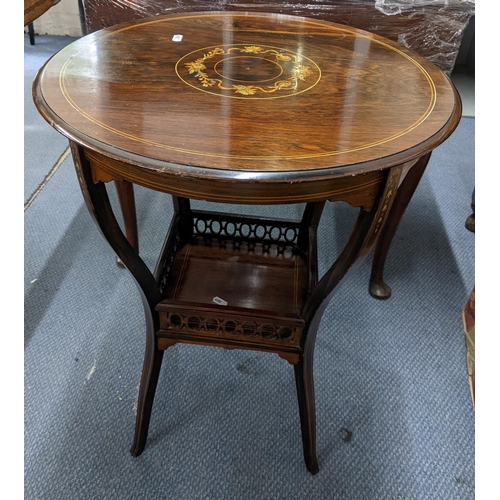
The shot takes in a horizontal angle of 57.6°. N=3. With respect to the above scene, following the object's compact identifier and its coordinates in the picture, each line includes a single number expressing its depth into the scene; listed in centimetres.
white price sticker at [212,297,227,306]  90
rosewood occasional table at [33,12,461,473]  59
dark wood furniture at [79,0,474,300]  161
